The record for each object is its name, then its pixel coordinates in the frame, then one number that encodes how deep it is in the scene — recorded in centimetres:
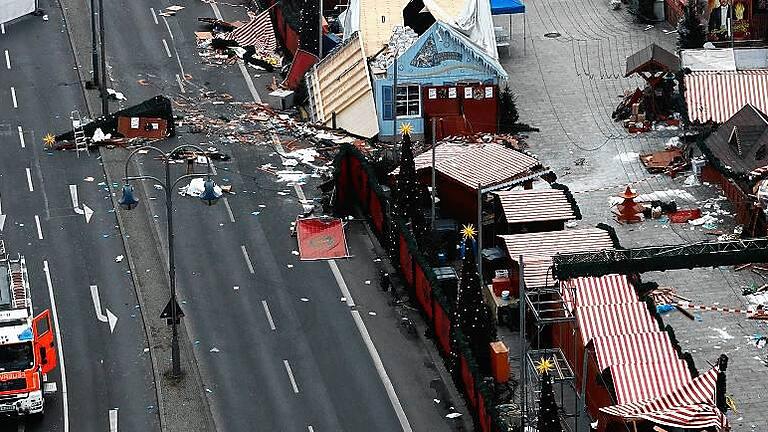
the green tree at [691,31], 9375
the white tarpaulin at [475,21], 8756
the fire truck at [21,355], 6116
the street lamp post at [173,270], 6519
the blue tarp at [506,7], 9825
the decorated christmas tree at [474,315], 6412
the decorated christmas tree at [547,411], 5709
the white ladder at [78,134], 8556
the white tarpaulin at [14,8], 10038
